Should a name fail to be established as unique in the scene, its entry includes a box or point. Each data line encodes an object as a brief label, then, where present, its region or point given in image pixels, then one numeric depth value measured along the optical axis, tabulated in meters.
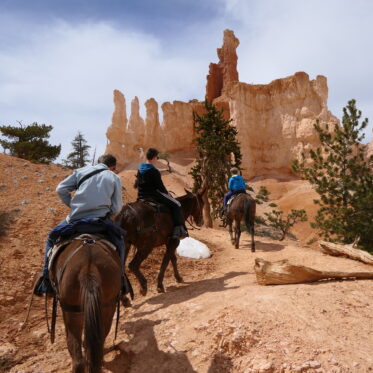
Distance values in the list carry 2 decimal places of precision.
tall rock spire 63.69
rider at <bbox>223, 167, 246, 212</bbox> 11.27
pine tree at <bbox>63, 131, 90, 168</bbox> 50.91
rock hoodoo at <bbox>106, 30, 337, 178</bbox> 48.06
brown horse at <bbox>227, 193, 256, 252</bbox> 10.52
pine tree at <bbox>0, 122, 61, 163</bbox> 29.86
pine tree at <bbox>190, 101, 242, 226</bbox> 19.09
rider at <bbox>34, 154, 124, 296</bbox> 4.07
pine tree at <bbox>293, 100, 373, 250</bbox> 13.35
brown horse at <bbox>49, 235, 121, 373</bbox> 2.87
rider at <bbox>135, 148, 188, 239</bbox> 6.68
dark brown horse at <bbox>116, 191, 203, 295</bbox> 6.31
